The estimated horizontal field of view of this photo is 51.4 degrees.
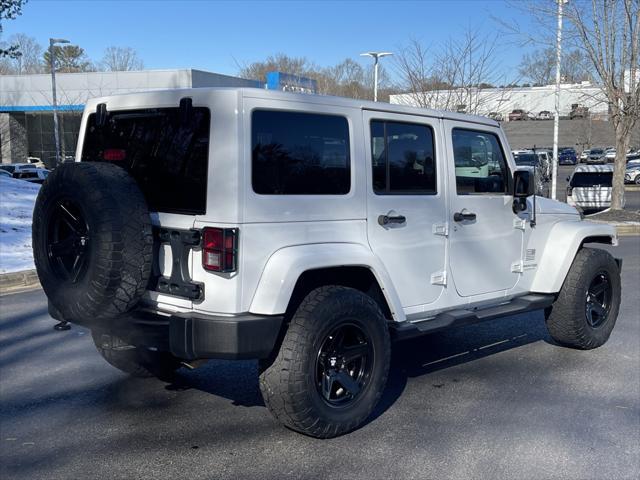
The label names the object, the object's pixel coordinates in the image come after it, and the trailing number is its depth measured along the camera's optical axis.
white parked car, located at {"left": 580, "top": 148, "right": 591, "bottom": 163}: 51.35
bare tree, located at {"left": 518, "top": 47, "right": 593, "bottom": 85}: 17.58
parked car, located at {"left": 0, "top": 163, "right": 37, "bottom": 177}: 30.26
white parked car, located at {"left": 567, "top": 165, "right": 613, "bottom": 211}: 20.12
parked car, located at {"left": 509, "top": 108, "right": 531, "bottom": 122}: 61.22
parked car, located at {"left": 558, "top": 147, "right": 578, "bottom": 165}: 56.09
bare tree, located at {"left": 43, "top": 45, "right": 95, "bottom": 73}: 77.36
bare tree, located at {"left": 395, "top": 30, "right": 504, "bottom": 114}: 20.09
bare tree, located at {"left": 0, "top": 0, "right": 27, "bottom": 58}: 14.98
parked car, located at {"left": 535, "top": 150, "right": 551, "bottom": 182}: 33.25
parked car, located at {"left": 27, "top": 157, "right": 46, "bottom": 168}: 44.75
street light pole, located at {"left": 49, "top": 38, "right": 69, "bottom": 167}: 32.84
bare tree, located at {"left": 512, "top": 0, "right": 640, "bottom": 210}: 16.19
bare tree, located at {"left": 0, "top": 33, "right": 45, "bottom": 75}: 70.80
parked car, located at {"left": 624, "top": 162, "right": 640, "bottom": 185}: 34.28
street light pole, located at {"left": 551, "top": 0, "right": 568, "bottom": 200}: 16.91
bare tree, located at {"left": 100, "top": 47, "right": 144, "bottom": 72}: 63.03
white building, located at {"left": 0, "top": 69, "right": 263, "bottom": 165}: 40.62
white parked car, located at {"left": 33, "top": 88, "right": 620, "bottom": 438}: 3.79
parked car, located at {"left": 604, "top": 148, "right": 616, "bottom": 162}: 50.40
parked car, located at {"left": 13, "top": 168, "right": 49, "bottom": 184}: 29.53
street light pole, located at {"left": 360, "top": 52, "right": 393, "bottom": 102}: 26.70
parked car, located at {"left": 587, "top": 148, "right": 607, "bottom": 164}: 49.22
